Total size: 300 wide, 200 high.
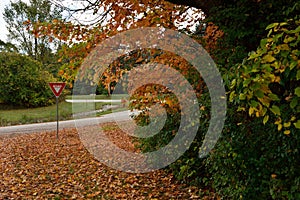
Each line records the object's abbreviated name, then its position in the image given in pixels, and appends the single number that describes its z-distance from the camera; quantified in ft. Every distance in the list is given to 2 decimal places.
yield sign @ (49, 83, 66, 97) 34.52
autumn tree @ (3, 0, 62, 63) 87.45
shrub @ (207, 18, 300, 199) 7.15
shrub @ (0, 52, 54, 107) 76.74
